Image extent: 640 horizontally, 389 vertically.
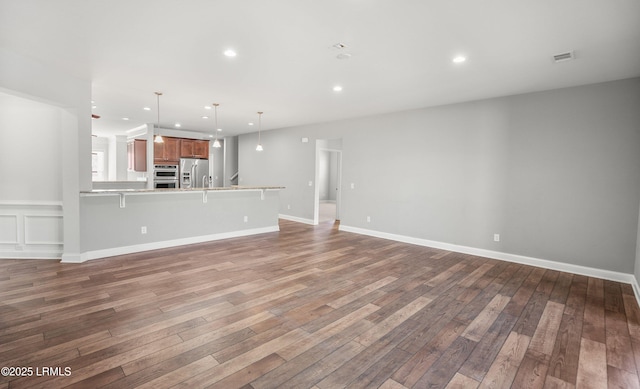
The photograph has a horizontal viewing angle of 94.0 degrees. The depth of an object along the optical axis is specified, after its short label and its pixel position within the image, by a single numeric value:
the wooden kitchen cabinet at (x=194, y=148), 8.96
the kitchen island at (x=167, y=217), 4.40
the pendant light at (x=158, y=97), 4.93
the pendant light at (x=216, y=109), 5.66
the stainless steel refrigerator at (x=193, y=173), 8.87
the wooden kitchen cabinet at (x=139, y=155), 8.76
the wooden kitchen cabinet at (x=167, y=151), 8.54
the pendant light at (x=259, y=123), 6.62
